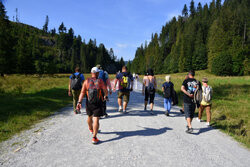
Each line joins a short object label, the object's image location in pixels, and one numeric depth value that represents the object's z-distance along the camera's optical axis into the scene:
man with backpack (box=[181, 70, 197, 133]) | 5.02
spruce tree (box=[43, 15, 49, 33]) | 147.00
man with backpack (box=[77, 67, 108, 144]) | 4.03
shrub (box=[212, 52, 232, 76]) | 45.66
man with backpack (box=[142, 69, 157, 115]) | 7.37
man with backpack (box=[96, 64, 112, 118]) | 6.28
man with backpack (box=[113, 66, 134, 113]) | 7.15
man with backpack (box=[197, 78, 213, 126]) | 5.91
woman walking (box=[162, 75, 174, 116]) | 6.89
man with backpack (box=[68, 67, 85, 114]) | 6.91
